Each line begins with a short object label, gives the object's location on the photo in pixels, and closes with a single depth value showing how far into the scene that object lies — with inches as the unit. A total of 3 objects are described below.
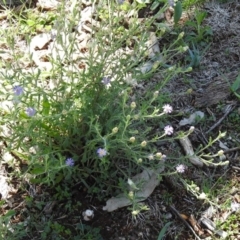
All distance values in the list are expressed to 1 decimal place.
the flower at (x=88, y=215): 98.3
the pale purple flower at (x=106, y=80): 90.7
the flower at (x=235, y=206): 102.6
